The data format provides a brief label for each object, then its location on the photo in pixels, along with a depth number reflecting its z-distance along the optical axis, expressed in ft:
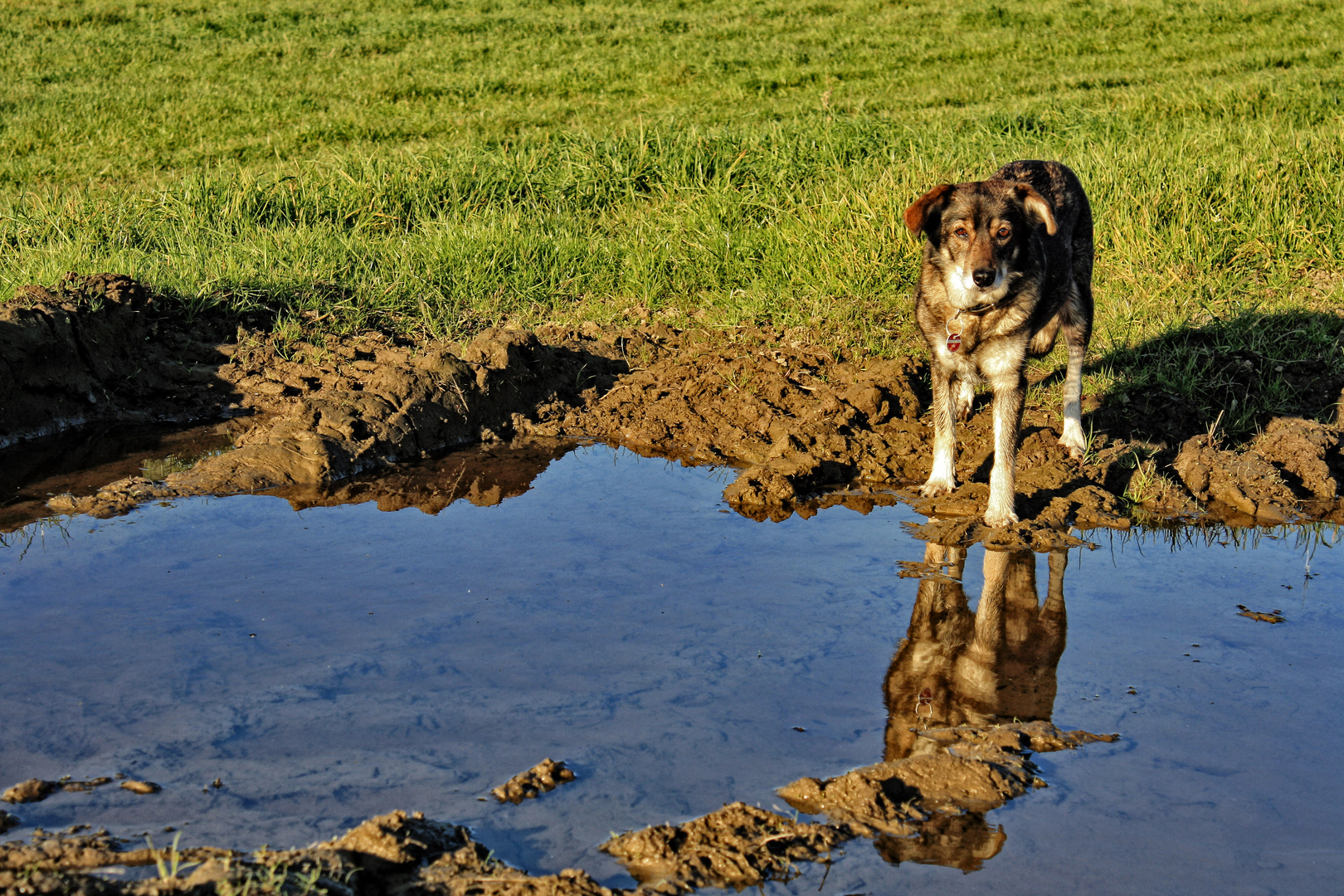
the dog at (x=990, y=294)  29.45
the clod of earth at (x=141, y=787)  18.10
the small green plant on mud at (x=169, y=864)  14.47
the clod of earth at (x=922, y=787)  17.67
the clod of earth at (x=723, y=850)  16.10
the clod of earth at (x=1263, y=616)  25.11
